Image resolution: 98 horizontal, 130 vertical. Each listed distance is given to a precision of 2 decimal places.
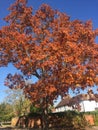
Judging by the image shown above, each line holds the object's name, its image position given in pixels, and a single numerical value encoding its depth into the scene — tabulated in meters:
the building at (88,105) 33.85
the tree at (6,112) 34.02
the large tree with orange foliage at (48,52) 11.39
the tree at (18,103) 32.47
